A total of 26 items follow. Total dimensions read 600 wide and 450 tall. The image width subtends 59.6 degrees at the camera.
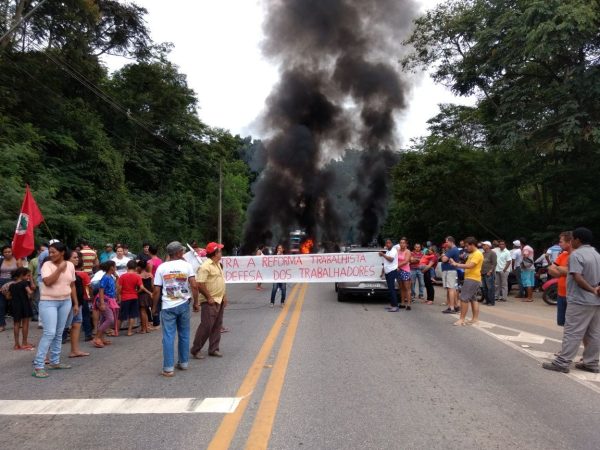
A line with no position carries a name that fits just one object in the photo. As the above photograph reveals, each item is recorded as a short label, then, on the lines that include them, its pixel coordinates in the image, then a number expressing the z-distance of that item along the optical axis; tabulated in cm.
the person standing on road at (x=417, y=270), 1410
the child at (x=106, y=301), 812
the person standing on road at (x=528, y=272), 1497
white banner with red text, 1349
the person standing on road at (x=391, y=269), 1188
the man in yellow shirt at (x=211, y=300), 680
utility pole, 3638
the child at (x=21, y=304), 781
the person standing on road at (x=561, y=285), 679
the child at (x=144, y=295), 950
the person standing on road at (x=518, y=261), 1549
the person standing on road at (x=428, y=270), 1362
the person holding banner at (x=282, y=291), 1312
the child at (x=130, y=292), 911
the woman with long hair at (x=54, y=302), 607
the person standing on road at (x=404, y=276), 1247
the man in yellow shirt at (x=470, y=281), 962
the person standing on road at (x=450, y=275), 1155
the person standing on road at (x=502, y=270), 1443
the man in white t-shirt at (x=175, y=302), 596
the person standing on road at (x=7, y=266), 991
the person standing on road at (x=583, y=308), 604
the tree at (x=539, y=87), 1623
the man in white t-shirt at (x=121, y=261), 1042
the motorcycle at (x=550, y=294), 1396
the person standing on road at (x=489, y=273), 1329
